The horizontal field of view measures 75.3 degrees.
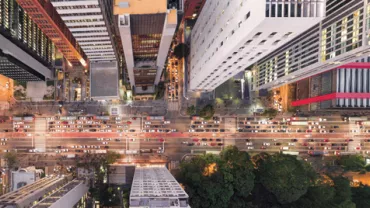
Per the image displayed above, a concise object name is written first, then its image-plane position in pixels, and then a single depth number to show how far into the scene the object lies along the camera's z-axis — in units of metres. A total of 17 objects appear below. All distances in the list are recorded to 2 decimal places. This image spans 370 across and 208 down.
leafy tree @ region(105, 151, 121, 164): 88.25
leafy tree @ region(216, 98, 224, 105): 93.44
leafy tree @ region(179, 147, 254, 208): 75.44
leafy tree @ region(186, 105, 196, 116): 89.09
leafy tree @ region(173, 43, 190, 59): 88.31
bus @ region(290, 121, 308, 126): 94.44
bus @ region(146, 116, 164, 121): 91.19
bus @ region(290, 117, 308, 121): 94.19
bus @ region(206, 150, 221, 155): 93.27
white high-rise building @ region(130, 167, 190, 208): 52.03
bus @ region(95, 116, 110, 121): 90.94
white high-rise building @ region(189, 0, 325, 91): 36.88
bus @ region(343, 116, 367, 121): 92.38
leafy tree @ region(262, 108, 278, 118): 90.38
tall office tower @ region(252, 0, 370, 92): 54.03
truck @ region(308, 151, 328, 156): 93.44
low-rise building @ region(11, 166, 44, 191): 86.62
